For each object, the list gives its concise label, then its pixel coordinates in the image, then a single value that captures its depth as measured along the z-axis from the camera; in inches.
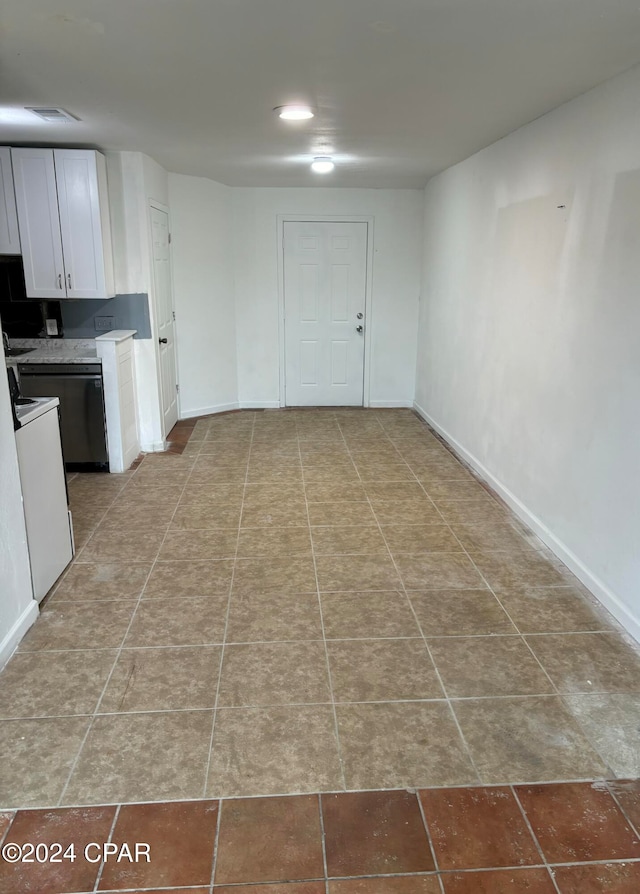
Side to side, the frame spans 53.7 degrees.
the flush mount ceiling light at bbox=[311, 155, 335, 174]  194.3
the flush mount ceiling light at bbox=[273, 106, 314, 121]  131.0
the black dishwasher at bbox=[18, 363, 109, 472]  183.0
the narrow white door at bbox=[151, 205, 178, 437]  213.9
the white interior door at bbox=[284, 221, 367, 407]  265.6
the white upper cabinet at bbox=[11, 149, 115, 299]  176.9
